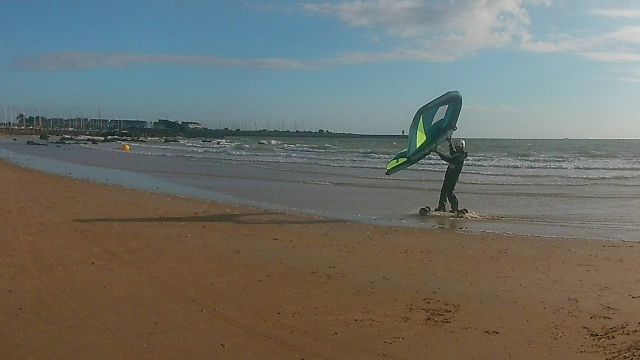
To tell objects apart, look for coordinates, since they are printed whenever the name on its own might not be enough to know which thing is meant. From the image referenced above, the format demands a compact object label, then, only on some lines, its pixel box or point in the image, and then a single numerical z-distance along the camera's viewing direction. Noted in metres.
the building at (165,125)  165.44
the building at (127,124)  176.31
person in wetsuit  13.34
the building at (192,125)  166.50
